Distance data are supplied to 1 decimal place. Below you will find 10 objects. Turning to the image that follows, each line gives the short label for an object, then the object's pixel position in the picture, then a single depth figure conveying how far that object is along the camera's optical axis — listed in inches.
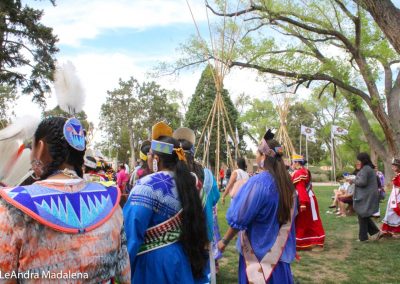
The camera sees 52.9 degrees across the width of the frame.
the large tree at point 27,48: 554.6
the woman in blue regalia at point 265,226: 126.0
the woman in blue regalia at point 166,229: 102.3
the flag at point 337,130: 1174.8
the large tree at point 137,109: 1951.3
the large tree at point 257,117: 2110.0
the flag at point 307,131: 1200.2
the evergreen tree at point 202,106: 1574.8
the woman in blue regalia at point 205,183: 143.3
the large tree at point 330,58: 553.6
